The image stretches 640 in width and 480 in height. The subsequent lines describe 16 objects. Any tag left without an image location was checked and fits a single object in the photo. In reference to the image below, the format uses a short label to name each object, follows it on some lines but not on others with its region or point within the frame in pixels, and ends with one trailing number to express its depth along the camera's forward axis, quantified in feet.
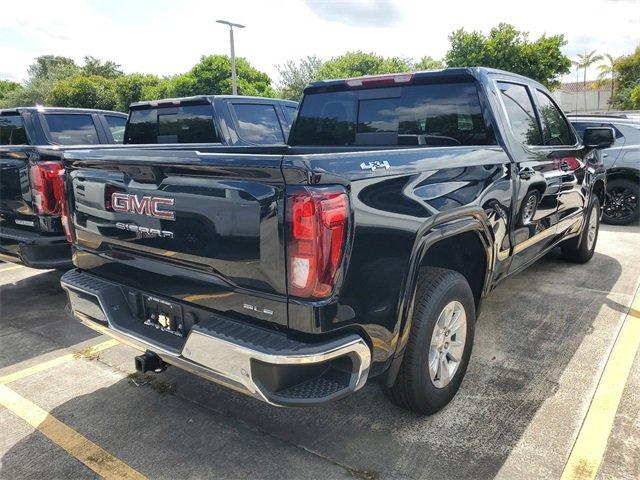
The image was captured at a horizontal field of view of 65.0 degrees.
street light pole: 68.74
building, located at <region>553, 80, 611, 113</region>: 161.38
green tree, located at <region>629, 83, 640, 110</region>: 110.42
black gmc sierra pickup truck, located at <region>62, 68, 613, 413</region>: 6.61
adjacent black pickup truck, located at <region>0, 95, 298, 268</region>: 14.37
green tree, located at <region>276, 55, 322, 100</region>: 122.21
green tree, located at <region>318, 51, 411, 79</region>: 105.91
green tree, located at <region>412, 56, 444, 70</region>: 117.60
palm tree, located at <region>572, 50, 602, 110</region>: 167.22
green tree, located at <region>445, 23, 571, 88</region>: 85.05
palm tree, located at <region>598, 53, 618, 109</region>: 146.30
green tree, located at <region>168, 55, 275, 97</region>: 93.45
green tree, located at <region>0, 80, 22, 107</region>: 225.35
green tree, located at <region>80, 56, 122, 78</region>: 168.69
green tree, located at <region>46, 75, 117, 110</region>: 119.85
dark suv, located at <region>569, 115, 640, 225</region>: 26.48
